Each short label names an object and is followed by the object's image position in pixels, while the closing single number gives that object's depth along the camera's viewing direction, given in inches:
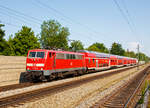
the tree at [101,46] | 5593.0
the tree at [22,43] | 1783.0
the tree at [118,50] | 4905.8
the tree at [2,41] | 1656.7
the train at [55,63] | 674.8
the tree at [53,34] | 2004.4
